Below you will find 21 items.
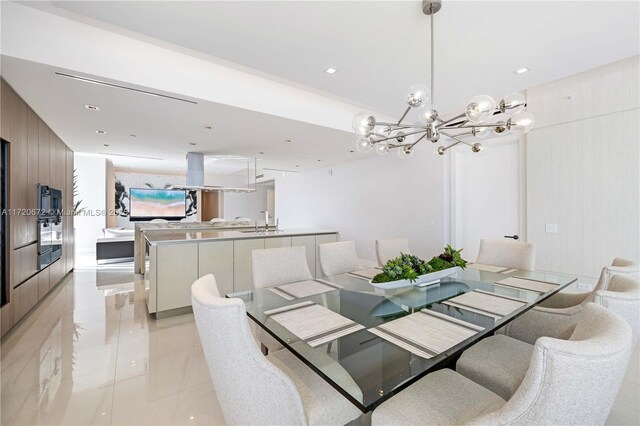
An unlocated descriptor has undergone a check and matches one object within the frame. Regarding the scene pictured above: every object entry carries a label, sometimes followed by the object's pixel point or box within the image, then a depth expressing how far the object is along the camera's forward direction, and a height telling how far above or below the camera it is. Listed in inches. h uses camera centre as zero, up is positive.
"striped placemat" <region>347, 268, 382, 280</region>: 89.3 -20.5
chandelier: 66.2 +25.2
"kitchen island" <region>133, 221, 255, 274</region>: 202.4 -11.8
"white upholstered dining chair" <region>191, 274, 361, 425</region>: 36.4 -21.8
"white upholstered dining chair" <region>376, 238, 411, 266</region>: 116.6 -15.7
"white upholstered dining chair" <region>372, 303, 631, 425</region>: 25.6 -16.0
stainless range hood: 208.9 +47.5
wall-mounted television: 359.9 +12.8
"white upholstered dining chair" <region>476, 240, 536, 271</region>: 103.0 -16.5
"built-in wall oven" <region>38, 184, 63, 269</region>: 137.1 -6.0
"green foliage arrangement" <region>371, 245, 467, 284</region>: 74.8 -15.6
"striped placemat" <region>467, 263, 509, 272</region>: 99.5 -20.7
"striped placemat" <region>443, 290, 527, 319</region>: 58.8 -20.9
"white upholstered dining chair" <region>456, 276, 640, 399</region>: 43.8 -29.2
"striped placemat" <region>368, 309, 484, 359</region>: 44.1 -21.2
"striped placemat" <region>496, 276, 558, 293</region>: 75.2 -20.7
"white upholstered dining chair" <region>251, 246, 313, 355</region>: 85.2 -17.4
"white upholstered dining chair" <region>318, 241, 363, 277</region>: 104.0 -17.5
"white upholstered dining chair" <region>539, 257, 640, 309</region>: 62.8 -17.3
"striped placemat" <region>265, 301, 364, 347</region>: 48.8 -21.4
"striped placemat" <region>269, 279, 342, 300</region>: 71.8 -21.0
